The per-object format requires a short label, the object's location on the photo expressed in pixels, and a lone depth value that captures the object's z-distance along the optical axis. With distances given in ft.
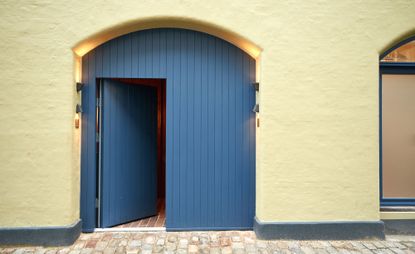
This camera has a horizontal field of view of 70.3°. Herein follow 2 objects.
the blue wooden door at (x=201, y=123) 14.80
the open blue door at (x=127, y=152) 15.17
